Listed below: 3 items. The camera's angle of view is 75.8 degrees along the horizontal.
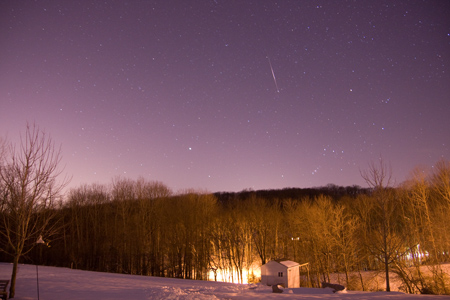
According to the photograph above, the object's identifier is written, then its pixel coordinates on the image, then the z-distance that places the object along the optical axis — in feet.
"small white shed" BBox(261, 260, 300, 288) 76.54
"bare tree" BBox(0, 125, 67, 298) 37.83
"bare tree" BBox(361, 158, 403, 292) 53.87
